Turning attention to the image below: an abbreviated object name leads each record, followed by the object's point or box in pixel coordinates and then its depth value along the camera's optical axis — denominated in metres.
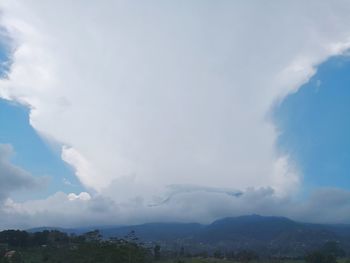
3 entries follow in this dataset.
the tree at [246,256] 149.00
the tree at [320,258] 127.69
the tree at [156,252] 137.40
